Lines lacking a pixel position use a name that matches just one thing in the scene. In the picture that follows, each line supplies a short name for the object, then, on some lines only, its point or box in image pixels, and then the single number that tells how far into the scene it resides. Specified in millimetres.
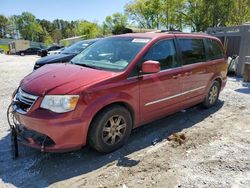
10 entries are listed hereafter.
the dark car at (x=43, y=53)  9141
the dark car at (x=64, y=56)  6200
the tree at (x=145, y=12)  33523
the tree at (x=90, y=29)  44047
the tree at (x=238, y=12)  23420
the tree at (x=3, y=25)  65955
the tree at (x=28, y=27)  65684
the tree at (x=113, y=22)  41917
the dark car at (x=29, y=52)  29910
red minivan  2385
